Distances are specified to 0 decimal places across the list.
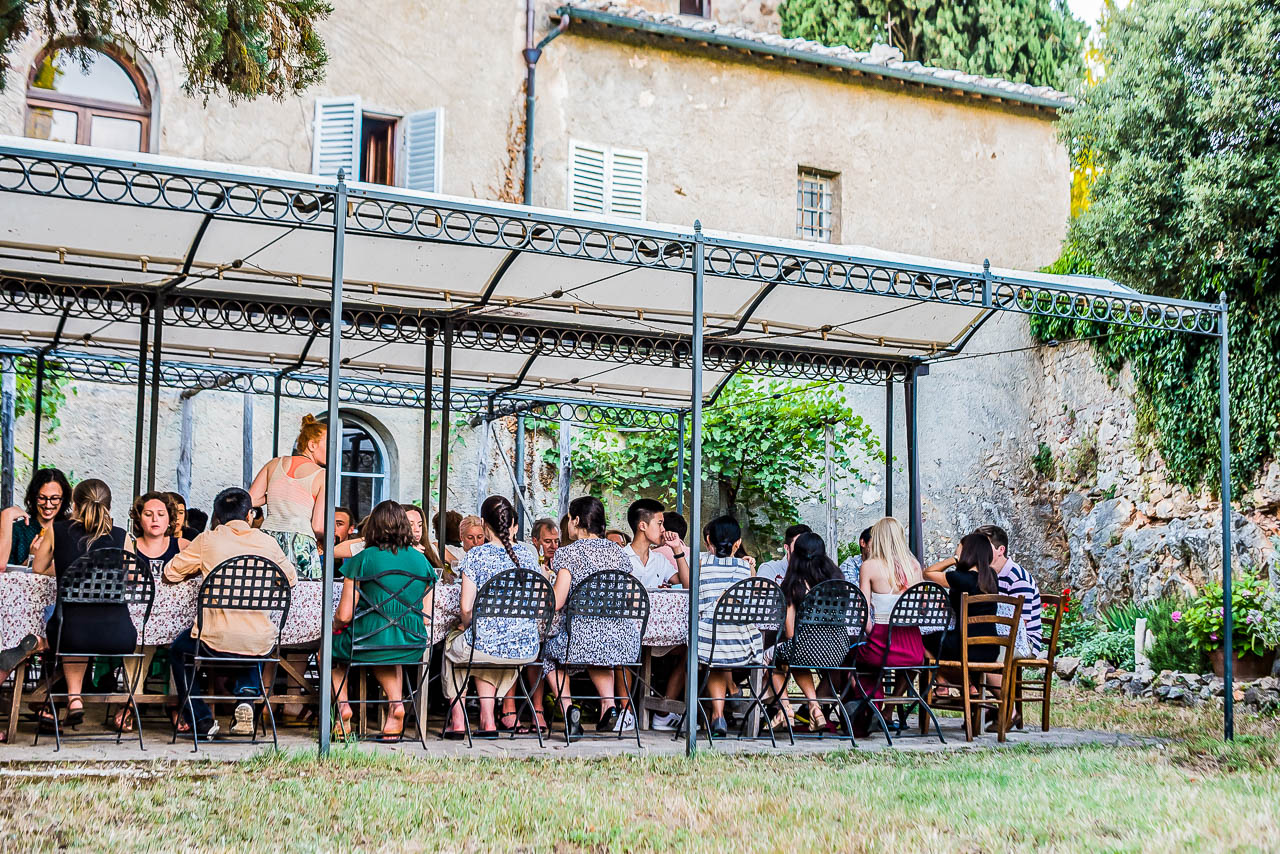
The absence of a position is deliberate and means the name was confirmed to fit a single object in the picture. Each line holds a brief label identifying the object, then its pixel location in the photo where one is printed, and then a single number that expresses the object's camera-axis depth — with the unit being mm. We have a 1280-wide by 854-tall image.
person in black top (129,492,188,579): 6965
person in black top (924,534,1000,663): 8016
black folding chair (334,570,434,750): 6777
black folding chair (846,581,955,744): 7711
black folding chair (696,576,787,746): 7371
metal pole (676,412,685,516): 13625
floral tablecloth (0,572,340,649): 6285
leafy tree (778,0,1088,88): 21828
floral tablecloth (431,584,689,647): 7562
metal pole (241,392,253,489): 14602
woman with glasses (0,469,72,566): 7652
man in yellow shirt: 6590
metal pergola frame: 6645
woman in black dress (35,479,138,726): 6352
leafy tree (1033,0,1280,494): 12008
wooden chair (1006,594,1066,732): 8127
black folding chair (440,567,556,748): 6914
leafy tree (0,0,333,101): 6965
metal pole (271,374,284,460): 12438
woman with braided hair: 7066
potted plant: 10532
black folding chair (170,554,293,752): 6492
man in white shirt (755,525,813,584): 8711
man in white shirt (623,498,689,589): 8008
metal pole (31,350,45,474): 11219
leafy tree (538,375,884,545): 16875
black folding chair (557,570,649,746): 7152
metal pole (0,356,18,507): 12633
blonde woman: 7848
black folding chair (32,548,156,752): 6289
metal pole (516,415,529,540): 16203
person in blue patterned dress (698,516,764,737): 7559
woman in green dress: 6762
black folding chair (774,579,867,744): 7590
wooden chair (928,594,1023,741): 7762
